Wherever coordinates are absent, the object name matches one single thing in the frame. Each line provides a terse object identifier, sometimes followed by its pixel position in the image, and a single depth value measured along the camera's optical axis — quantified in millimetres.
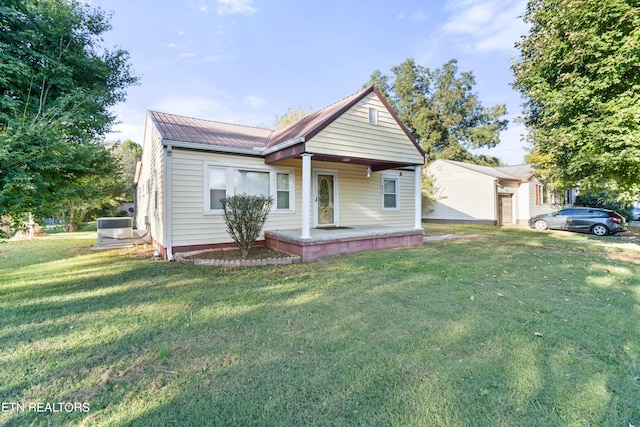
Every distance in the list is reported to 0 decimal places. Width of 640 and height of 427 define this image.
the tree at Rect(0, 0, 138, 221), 4016
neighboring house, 19016
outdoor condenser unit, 10406
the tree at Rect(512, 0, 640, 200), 6684
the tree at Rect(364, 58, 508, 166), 28234
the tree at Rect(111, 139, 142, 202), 21798
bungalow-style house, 7508
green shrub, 6695
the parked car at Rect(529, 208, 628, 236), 13844
